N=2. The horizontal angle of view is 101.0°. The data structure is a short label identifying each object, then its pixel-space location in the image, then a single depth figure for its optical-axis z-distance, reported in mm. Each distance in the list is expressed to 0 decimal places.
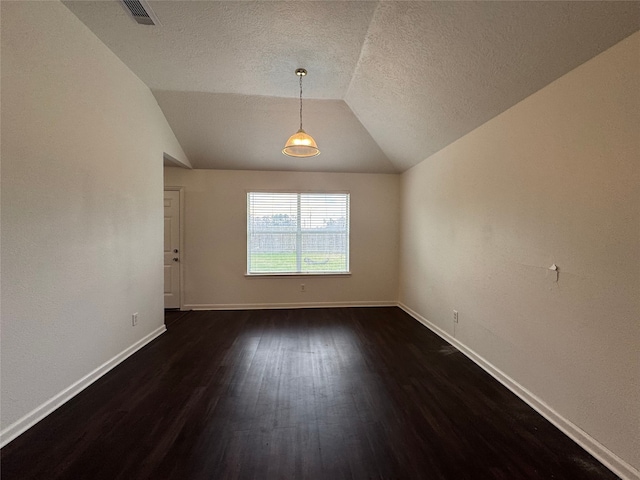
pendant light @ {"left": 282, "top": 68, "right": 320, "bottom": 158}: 2477
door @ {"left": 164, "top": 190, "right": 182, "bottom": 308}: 4492
